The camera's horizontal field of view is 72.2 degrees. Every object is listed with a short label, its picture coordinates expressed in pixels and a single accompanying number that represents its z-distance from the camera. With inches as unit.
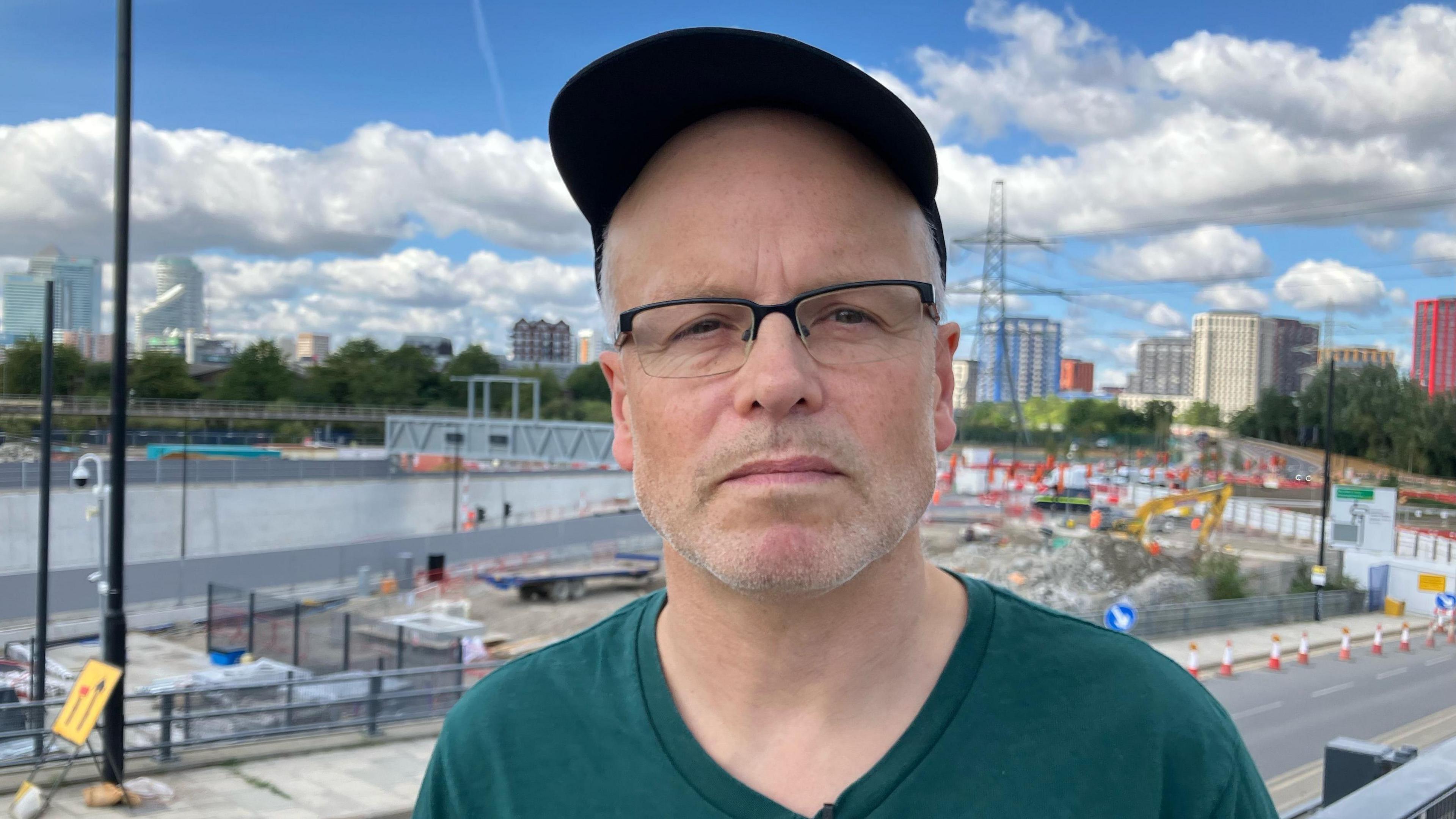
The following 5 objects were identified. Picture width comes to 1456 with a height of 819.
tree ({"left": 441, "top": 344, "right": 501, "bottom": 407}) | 3722.9
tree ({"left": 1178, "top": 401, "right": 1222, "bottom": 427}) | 4948.3
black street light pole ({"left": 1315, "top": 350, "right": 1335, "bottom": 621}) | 1208.2
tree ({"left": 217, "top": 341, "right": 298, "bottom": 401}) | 3068.4
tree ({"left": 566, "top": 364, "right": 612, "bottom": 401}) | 3873.0
